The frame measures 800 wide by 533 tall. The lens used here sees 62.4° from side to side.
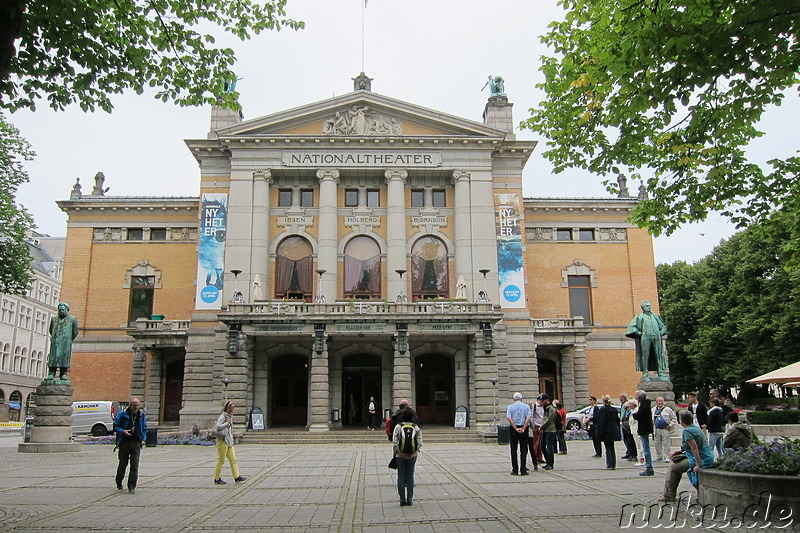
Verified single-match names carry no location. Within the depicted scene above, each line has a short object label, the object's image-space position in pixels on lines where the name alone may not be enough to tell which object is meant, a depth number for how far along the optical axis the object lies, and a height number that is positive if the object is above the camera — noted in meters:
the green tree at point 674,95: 9.51 +5.02
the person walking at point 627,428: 18.27 -0.69
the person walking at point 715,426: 15.38 -0.53
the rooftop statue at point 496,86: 41.94 +19.77
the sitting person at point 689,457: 11.01 -0.90
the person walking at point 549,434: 16.91 -0.79
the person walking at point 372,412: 32.12 -0.38
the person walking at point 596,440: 18.80 -1.06
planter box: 9.19 -1.38
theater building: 33.59 +7.12
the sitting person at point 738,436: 11.66 -0.58
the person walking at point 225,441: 14.59 -0.79
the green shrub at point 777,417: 29.11 -0.64
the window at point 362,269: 37.69 +7.63
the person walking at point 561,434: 19.52 -0.96
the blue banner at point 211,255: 36.81 +8.26
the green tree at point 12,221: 31.16 +8.78
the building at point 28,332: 64.81 +7.63
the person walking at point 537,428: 17.42 -0.63
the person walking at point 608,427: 16.75 -0.61
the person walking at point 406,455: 11.49 -0.87
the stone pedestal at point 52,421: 24.28 -0.56
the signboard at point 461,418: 32.25 -0.68
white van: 34.72 -0.70
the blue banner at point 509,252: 37.47 +8.52
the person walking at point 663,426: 17.12 -0.58
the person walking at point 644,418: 15.99 -0.37
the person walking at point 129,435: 13.80 -0.61
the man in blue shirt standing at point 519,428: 15.52 -0.57
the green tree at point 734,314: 41.38 +6.13
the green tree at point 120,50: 10.66 +6.24
